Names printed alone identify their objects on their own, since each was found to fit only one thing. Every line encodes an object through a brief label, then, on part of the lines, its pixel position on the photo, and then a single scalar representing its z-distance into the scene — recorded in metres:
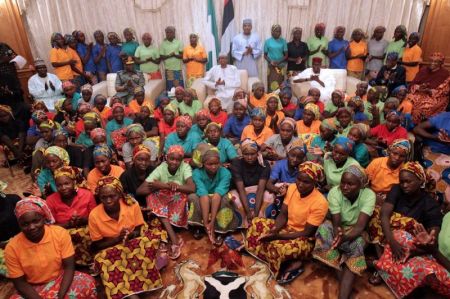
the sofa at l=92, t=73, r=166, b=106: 5.36
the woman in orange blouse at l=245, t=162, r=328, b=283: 2.44
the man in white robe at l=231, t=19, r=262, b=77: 6.20
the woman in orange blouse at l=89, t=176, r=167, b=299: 2.21
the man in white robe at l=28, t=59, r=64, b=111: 5.18
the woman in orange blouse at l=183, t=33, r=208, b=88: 6.11
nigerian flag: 6.32
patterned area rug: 2.38
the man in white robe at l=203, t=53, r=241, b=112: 5.48
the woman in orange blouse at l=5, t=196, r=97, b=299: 1.95
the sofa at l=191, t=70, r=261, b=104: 5.51
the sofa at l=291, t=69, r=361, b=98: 5.35
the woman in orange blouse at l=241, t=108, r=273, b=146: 3.80
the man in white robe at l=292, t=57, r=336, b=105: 5.32
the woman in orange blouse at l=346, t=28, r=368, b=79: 5.98
